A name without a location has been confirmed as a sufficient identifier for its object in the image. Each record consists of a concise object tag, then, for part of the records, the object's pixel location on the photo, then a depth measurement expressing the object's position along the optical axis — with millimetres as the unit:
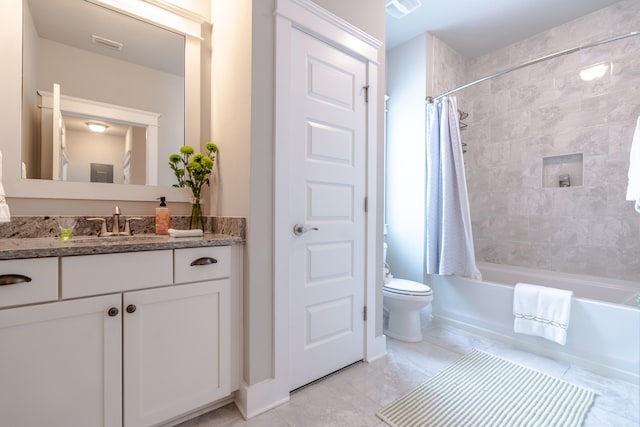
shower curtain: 2449
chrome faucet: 1489
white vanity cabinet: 975
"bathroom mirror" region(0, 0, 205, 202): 1314
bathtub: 1698
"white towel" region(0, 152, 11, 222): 1048
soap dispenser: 1595
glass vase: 1654
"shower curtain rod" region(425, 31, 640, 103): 1793
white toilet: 2156
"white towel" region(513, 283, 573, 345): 1857
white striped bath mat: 1352
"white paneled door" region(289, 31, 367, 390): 1546
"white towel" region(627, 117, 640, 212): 1760
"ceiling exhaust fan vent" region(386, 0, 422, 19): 2195
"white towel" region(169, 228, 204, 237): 1432
